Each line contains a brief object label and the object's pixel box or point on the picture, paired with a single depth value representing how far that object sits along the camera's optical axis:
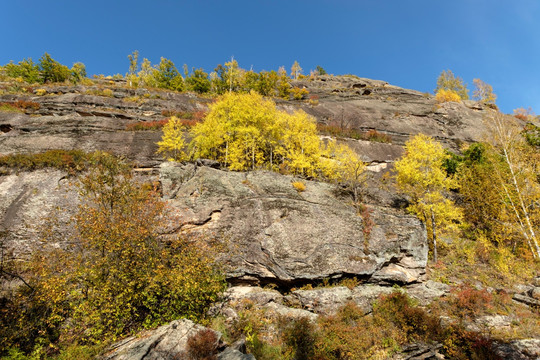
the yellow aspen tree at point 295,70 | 93.94
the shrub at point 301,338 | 11.60
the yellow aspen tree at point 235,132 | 24.52
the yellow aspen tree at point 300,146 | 24.69
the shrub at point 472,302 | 13.98
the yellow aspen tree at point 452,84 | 74.82
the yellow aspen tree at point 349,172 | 22.10
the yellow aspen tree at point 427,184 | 20.13
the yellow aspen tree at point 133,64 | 67.94
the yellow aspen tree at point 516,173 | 13.89
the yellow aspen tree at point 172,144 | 24.11
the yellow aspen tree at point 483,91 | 67.56
